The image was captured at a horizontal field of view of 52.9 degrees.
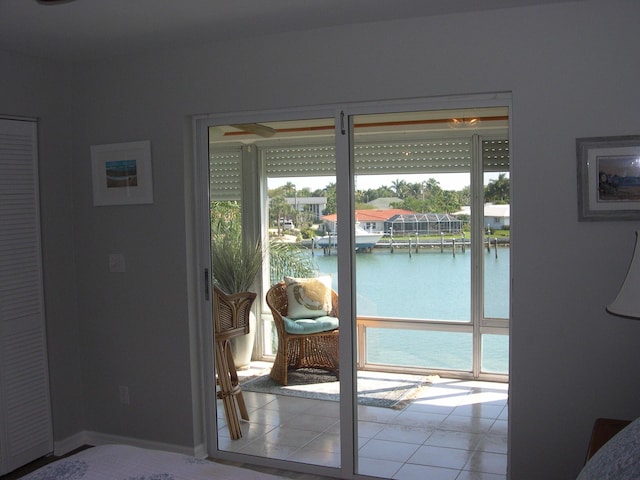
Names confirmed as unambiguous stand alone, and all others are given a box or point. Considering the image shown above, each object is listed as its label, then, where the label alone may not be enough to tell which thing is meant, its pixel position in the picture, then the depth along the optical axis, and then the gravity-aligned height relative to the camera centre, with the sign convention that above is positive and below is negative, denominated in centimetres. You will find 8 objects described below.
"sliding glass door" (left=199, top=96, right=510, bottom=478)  332 -23
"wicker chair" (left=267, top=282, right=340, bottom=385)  359 -72
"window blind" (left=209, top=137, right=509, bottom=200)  329 +31
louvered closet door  370 -51
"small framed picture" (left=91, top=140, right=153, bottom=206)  389 +30
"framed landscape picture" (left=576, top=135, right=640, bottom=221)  292 +16
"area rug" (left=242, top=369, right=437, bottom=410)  352 -95
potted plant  378 -33
